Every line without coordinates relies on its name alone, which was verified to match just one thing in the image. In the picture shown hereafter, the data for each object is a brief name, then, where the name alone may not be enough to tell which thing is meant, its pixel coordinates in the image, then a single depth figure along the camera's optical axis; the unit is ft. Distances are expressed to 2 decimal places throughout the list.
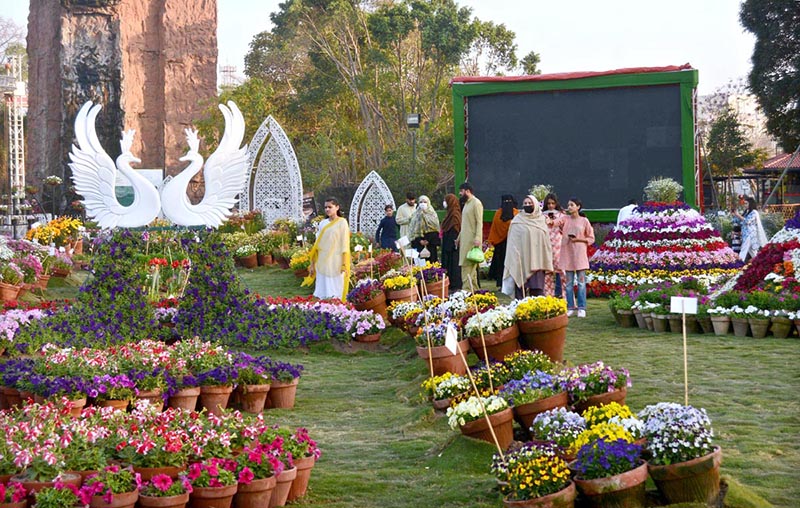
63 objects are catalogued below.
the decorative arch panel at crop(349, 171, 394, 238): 92.53
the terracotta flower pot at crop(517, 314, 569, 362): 30.68
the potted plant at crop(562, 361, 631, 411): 23.32
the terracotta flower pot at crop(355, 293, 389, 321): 46.11
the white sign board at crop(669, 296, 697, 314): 20.34
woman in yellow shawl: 46.06
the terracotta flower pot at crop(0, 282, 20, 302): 52.65
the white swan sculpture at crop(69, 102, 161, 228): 45.85
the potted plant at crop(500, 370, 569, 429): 22.89
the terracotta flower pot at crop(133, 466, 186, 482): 19.39
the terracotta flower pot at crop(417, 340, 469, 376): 30.58
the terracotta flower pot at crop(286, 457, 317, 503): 20.06
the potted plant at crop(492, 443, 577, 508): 17.11
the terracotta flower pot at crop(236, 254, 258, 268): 82.29
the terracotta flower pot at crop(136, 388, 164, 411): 27.12
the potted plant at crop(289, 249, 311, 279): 70.23
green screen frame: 71.97
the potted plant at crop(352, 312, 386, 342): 41.70
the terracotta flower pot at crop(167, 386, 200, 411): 27.89
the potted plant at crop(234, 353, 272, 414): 28.96
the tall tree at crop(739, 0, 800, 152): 123.34
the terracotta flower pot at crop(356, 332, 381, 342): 41.91
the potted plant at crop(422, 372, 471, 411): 26.25
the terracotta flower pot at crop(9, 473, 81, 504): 17.75
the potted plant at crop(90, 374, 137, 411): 26.55
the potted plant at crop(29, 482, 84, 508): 17.20
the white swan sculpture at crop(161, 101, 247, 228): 46.44
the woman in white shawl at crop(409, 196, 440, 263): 59.34
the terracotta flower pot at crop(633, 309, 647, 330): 44.34
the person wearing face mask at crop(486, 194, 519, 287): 53.67
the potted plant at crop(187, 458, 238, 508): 18.17
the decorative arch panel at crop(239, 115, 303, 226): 93.97
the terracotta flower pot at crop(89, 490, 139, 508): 17.36
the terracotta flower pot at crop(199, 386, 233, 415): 28.53
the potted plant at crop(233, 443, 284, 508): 18.65
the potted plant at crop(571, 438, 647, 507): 17.28
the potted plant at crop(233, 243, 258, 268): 82.33
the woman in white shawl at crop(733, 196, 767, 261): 65.92
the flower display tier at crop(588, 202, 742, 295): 58.23
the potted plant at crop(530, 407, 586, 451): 19.81
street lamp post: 93.25
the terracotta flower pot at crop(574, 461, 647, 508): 17.25
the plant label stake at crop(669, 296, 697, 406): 20.38
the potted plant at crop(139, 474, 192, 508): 17.61
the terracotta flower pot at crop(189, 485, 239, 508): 18.16
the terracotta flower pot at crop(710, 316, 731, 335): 41.78
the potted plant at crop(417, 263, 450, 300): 49.39
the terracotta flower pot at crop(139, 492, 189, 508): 17.57
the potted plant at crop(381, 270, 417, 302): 47.24
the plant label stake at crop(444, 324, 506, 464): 19.75
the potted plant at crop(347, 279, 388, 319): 46.16
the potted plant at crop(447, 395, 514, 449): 22.49
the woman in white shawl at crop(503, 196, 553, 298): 41.68
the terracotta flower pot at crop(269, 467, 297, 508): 19.27
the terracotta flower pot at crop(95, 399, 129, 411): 26.53
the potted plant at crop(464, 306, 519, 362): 30.48
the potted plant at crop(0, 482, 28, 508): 17.20
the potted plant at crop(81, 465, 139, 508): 17.38
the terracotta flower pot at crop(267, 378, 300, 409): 29.71
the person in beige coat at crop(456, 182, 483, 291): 48.49
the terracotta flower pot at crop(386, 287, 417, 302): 47.19
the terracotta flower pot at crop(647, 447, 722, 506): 17.56
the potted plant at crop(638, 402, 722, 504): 17.58
